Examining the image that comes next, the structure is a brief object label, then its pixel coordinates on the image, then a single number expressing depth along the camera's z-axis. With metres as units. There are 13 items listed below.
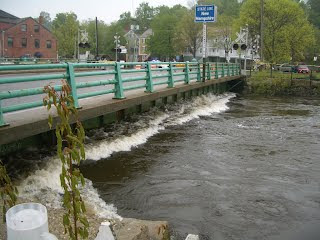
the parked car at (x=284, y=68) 44.88
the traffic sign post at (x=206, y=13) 16.77
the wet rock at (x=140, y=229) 4.30
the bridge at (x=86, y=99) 5.90
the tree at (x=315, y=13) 87.46
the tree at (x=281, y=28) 48.09
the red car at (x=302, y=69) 46.05
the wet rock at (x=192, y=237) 4.11
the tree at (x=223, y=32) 71.50
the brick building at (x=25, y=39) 61.53
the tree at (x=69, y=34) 70.88
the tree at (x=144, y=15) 143.75
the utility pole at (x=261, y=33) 43.62
